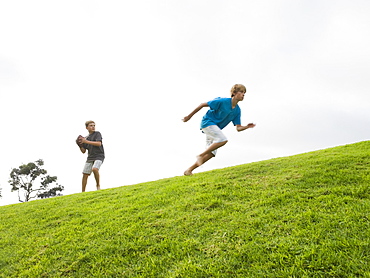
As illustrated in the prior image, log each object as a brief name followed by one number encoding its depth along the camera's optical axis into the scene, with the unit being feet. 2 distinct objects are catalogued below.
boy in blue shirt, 20.54
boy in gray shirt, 29.30
